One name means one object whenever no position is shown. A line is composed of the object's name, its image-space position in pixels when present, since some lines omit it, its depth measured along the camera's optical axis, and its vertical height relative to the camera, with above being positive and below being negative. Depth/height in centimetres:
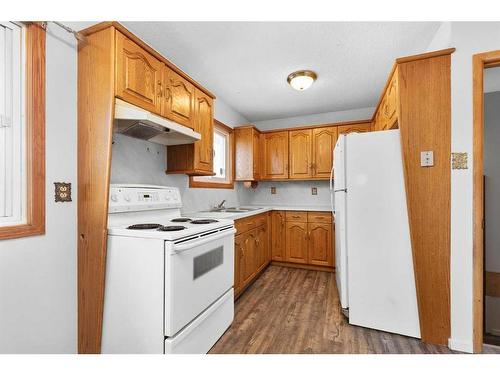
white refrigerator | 178 -39
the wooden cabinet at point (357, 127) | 335 +86
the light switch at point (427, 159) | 166 +21
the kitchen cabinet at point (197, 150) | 220 +36
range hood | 140 +43
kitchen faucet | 308 -23
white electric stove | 127 -56
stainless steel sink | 297 -28
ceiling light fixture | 242 +114
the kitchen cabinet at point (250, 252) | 241 -76
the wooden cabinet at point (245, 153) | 357 +53
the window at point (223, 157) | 326 +46
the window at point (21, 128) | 119 +31
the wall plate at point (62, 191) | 135 -2
